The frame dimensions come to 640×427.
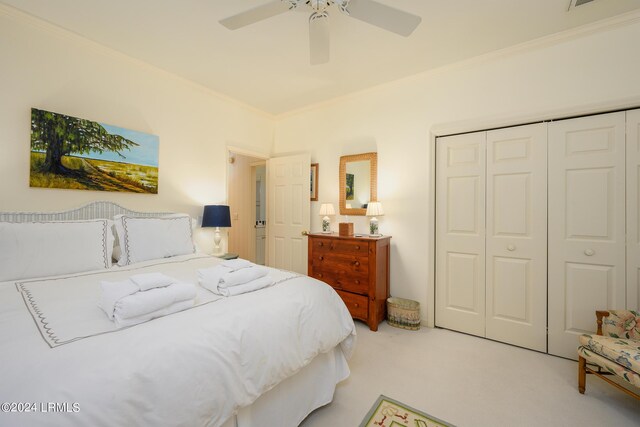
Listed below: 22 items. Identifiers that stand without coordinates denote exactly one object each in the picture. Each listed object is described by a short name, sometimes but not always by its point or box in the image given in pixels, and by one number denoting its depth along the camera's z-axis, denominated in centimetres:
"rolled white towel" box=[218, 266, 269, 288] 159
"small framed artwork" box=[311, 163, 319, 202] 387
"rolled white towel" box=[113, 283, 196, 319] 114
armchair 158
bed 80
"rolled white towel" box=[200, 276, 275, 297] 155
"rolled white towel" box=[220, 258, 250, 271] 182
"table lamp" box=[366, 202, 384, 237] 312
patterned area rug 161
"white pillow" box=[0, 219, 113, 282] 177
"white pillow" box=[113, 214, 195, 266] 234
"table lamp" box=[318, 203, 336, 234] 348
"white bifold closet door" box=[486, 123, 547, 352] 248
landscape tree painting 228
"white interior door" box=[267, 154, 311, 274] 387
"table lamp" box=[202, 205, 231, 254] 322
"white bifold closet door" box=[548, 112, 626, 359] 221
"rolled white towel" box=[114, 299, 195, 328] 113
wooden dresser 289
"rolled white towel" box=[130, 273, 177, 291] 133
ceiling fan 168
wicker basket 289
